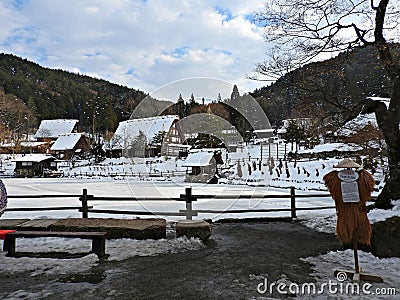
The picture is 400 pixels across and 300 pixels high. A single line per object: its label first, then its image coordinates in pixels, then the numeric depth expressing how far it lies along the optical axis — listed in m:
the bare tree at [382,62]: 6.23
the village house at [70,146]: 43.73
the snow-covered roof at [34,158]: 33.09
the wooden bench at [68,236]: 4.82
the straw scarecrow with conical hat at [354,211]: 3.97
